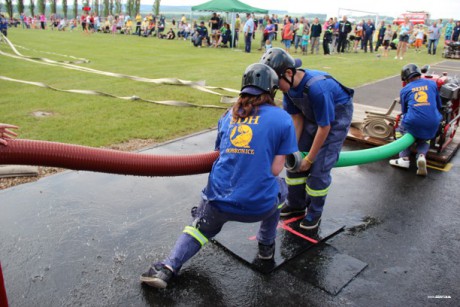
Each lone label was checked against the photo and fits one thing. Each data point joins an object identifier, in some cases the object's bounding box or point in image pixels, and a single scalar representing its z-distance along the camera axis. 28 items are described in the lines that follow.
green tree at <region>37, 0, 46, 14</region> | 57.78
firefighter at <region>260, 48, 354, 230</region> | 3.30
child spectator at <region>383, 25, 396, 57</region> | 23.42
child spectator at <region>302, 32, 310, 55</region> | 21.98
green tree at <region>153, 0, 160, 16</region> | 62.89
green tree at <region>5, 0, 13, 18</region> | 47.96
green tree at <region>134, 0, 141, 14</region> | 68.19
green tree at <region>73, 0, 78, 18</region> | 57.08
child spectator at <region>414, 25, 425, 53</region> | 28.58
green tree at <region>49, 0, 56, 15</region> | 57.63
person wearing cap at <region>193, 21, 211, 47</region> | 24.05
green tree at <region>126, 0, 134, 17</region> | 68.44
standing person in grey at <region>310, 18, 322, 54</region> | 21.30
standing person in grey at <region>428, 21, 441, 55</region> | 25.16
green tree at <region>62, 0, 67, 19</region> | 62.00
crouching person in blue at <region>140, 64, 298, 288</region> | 2.70
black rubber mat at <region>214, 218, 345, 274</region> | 3.43
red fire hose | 2.53
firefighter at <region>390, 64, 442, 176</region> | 5.47
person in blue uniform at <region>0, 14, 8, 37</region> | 22.98
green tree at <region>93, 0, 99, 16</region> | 68.44
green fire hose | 3.08
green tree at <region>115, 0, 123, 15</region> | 70.82
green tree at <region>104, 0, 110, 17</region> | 67.11
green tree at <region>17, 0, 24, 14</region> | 49.59
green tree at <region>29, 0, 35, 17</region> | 59.66
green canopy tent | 22.17
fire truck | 40.01
